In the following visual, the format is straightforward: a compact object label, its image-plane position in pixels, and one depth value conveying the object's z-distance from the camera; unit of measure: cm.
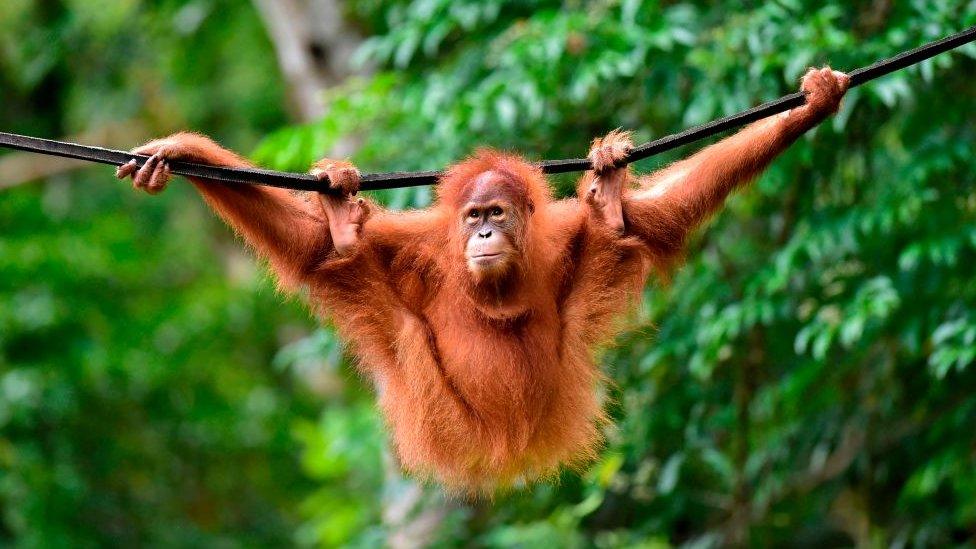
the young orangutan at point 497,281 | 895
